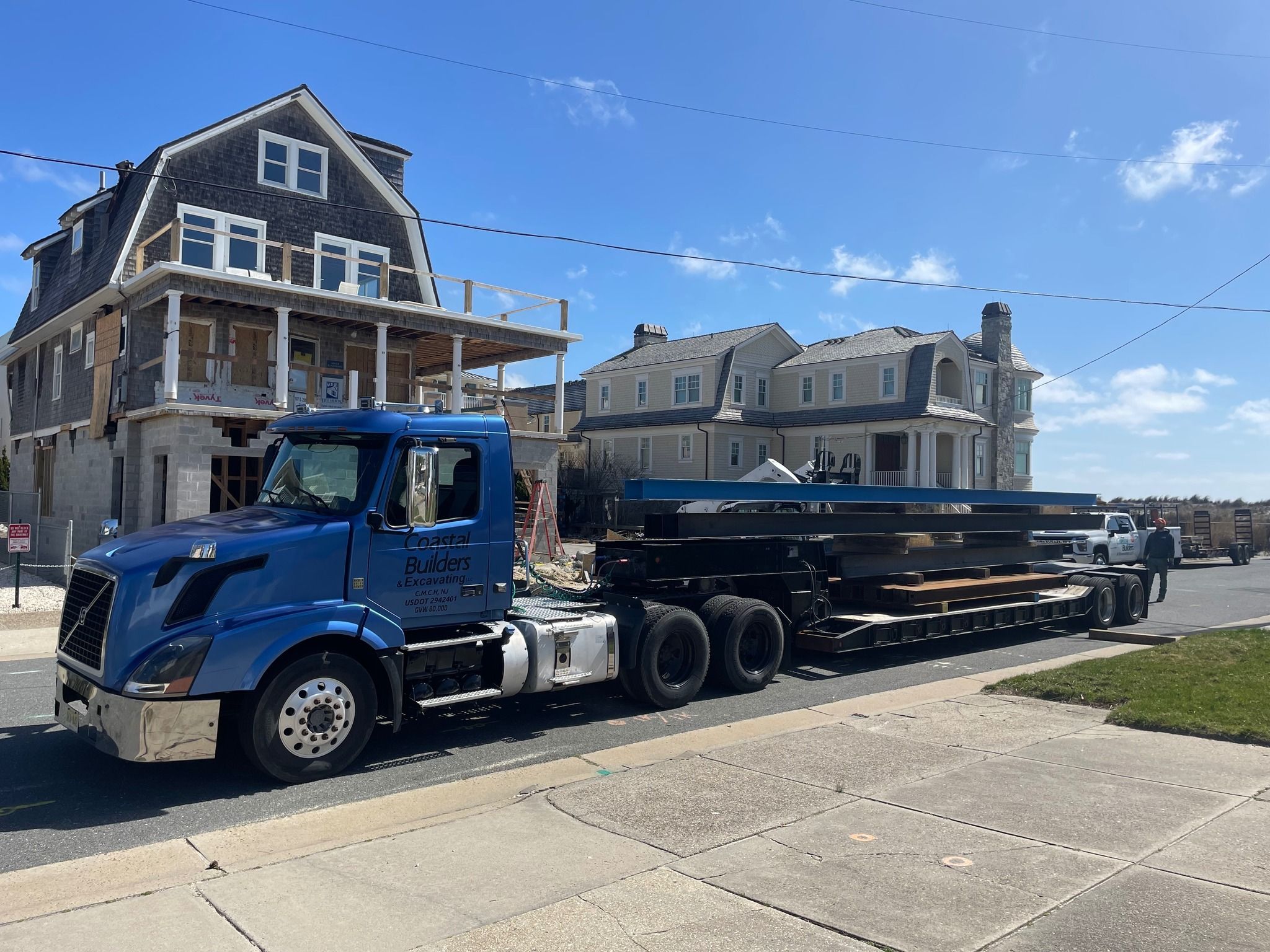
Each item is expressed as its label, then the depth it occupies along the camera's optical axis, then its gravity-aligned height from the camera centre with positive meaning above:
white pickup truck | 24.14 -0.55
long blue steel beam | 9.48 +0.26
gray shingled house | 19.97 +4.30
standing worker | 19.73 -0.61
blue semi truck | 6.13 -0.85
